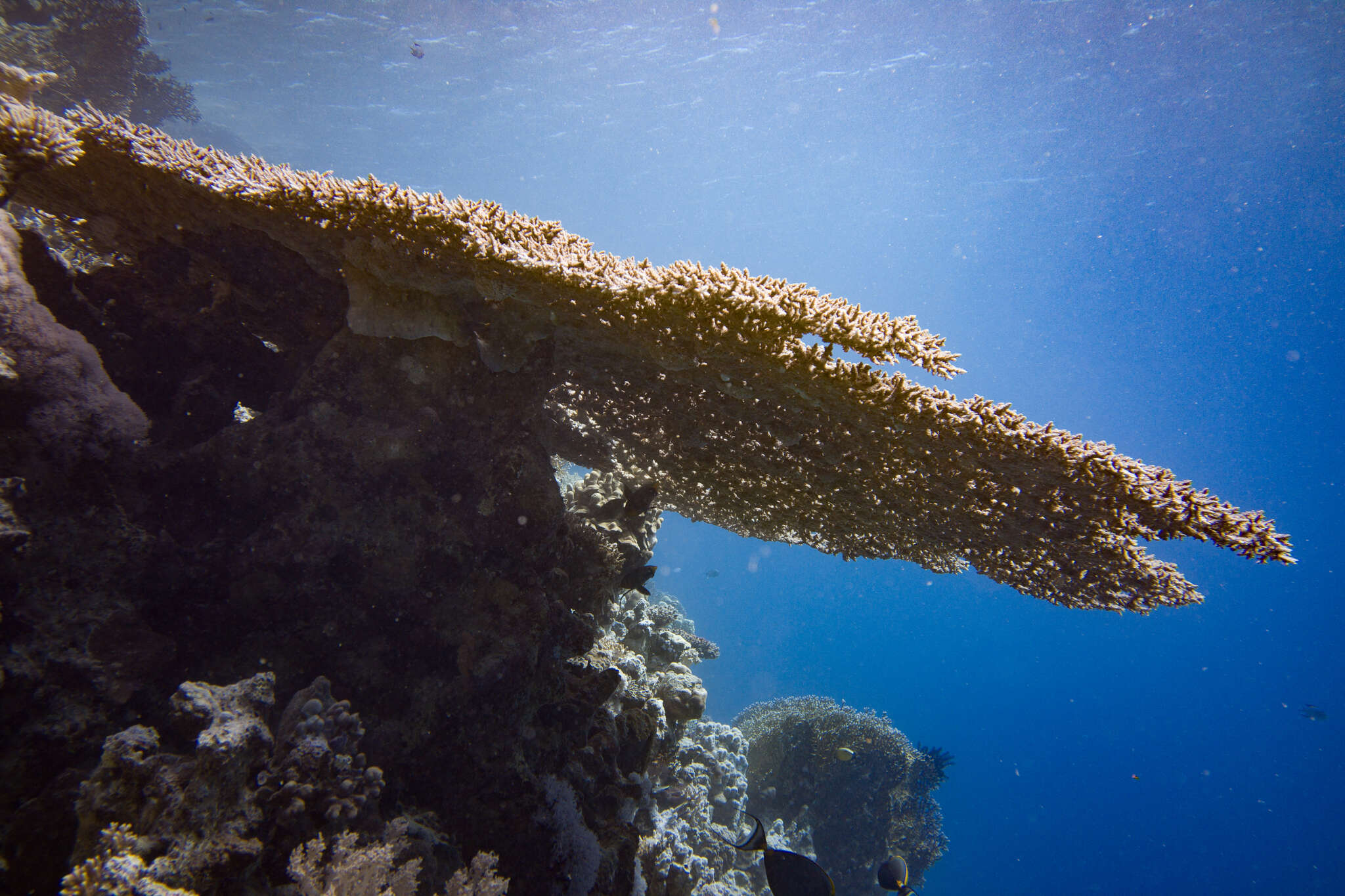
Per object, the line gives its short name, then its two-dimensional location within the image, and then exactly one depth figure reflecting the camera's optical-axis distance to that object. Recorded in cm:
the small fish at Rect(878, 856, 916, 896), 616
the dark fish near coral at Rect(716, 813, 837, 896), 466
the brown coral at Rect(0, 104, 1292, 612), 281
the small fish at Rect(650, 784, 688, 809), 575
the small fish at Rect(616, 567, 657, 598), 510
